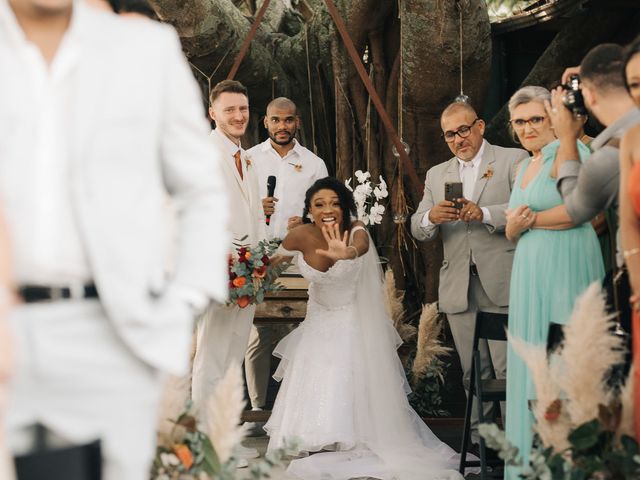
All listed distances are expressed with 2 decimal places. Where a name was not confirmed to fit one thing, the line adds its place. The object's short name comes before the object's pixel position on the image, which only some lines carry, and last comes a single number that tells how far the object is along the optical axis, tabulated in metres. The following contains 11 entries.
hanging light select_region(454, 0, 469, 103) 7.14
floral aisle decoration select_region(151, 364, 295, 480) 3.37
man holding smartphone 6.42
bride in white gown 6.29
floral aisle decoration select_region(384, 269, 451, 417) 7.41
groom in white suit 2.35
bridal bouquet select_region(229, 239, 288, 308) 6.50
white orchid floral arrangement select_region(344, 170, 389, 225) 7.63
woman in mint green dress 4.89
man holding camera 4.21
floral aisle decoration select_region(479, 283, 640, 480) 3.55
